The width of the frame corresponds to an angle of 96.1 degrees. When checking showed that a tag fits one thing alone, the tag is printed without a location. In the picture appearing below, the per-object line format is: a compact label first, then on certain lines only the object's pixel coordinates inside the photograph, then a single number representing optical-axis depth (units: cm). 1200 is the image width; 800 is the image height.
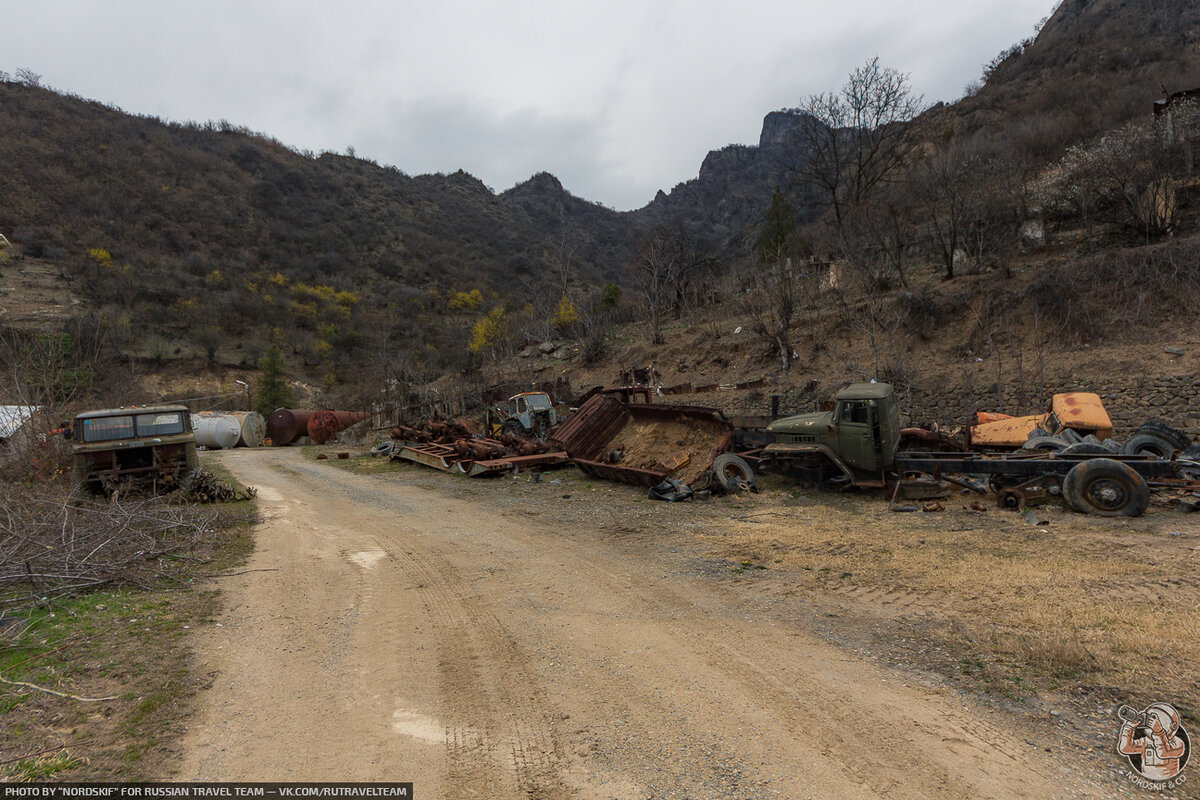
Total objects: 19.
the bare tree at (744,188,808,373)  2220
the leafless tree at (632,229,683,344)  3117
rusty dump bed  1104
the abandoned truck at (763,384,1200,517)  763
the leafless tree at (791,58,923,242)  3312
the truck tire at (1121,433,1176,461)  939
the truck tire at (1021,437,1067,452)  965
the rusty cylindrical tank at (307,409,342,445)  2852
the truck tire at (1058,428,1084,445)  980
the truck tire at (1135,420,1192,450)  980
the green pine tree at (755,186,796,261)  3967
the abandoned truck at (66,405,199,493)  973
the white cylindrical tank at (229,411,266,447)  2838
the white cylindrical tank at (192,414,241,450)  2755
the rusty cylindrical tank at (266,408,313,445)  2867
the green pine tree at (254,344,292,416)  3416
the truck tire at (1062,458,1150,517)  743
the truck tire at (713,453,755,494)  1016
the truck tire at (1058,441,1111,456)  859
